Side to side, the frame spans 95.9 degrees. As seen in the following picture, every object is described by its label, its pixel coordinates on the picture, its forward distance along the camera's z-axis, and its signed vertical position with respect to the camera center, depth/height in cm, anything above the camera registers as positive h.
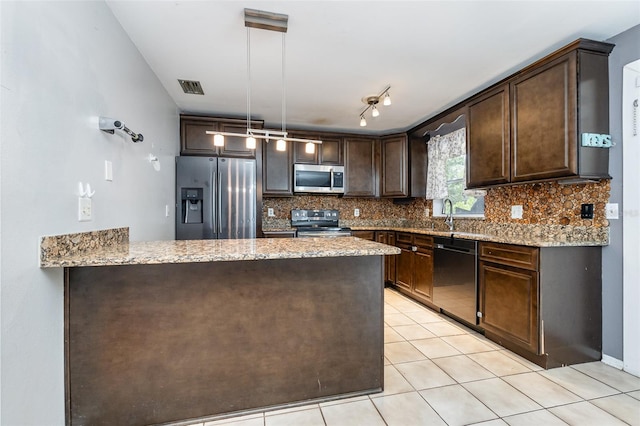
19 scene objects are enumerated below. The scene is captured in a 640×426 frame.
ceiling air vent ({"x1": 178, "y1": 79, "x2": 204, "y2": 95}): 288 +130
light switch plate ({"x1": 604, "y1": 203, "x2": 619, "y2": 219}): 213 +0
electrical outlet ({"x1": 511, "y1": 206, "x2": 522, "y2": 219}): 294 -1
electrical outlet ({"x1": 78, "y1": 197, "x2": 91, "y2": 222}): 149 +2
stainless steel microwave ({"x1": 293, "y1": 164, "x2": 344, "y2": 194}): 427 +50
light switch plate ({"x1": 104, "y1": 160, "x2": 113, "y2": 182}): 175 +26
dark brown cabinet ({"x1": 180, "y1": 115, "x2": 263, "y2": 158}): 365 +95
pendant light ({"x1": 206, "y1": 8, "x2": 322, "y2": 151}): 188 +127
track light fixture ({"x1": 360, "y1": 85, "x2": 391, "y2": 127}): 312 +129
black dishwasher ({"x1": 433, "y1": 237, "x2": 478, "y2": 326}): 279 -68
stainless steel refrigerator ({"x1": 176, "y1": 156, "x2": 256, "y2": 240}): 338 +17
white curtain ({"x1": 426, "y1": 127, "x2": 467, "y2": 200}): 380 +79
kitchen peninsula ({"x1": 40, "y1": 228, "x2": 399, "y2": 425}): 147 -64
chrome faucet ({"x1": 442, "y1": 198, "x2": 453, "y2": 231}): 380 -6
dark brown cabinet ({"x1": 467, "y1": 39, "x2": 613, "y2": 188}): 213 +77
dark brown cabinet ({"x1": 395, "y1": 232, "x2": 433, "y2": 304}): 346 -71
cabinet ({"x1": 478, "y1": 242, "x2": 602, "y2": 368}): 216 -71
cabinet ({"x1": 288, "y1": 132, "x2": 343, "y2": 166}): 433 +94
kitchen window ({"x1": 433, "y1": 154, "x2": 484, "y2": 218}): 362 +23
